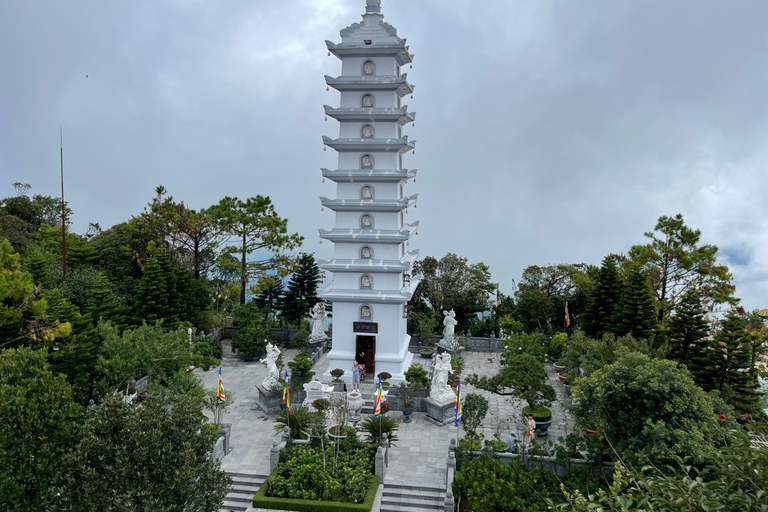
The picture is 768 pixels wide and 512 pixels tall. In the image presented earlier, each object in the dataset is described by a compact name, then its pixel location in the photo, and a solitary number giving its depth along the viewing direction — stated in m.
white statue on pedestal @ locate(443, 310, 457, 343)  25.73
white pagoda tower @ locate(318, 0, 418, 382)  20.31
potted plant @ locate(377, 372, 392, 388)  20.12
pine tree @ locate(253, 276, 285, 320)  30.50
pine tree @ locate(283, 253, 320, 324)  29.92
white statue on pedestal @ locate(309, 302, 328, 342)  26.08
